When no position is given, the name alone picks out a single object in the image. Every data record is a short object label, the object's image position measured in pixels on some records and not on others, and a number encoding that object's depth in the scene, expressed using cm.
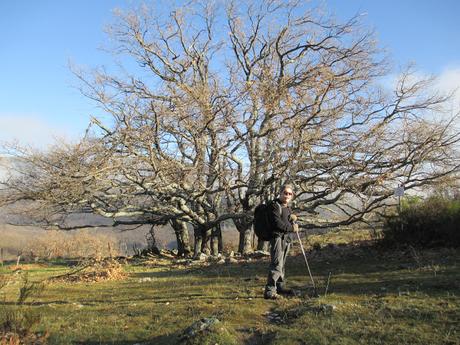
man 707
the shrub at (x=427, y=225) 1052
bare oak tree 1414
